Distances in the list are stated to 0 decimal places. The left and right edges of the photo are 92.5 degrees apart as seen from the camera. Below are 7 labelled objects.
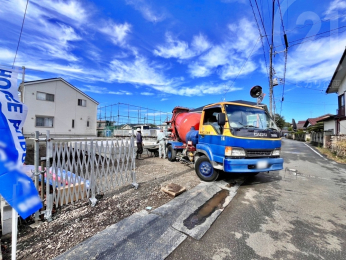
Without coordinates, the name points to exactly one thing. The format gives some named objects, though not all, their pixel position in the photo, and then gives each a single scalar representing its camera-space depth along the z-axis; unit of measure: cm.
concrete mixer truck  432
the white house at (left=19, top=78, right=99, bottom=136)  1725
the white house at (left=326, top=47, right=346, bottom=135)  1575
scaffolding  2616
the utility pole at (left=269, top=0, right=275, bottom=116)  1482
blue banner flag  180
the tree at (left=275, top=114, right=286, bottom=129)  3907
